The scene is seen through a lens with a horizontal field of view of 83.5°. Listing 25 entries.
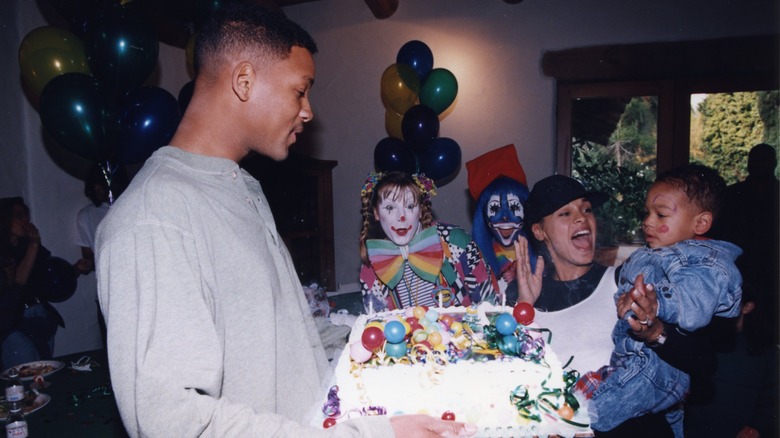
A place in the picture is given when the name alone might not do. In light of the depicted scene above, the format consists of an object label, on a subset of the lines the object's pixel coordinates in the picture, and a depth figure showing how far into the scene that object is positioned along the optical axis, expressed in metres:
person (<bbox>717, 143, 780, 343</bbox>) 3.04
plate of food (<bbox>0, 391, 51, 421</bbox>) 2.04
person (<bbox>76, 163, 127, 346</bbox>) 4.27
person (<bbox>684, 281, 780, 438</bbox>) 2.98
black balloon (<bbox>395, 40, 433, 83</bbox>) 4.40
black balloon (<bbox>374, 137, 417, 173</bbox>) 4.07
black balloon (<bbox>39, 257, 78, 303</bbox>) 3.65
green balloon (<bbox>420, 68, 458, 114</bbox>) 4.31
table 1.93
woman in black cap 1.77
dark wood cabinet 4.44
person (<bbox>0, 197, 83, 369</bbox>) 3.22
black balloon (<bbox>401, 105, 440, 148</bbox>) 4.00
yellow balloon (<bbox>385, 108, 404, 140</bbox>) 4.58
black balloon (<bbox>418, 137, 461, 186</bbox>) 4.27
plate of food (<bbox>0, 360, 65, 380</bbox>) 2.45
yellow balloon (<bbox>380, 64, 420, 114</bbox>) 4.24
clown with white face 2.93
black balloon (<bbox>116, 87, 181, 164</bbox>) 2.90
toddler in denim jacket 1.71
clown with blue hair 3.23
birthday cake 1.30
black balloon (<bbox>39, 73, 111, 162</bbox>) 2.69
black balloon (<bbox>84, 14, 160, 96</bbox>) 2.83
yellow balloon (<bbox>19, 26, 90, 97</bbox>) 2.97
